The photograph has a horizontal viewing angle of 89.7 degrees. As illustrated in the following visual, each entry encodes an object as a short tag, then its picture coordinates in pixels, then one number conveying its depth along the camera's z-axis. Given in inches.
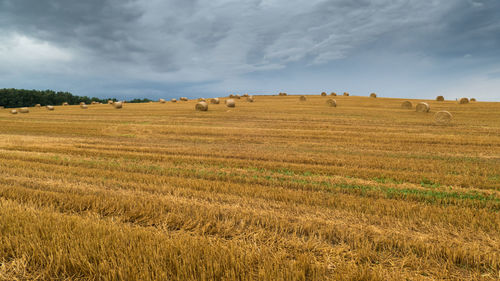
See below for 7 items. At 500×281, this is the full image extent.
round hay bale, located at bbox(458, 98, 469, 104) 1541.8
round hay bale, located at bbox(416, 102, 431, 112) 1119.0
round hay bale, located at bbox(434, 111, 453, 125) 808.1
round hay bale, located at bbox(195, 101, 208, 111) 1205.1
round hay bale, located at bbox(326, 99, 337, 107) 1398.0
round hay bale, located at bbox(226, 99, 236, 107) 1378.2
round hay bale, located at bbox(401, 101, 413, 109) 1315.2
